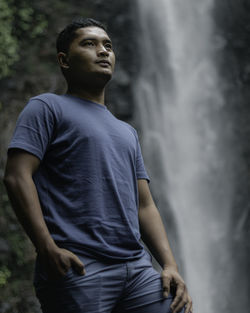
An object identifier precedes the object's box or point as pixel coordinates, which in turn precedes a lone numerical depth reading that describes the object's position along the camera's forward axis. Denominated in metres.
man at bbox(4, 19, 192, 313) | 2.38
